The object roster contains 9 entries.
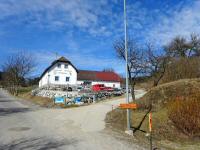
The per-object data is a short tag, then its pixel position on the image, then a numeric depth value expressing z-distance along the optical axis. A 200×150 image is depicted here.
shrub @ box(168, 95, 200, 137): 8.61
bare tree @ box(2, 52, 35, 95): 38.17
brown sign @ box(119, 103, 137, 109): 7.67
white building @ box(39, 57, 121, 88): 37.92
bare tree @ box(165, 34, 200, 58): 32.65
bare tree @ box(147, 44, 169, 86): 17.31
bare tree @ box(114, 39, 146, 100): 15.81
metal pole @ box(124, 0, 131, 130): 8.08
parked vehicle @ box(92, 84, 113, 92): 28.70
